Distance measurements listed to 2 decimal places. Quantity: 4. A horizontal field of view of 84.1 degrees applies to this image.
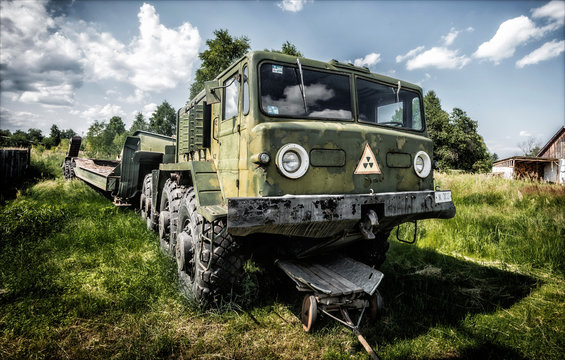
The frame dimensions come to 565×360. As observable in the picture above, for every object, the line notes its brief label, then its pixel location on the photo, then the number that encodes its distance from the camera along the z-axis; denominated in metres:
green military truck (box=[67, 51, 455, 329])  2.70
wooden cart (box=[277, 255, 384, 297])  2.68
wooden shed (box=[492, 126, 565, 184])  21.25
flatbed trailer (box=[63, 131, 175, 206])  7.47
